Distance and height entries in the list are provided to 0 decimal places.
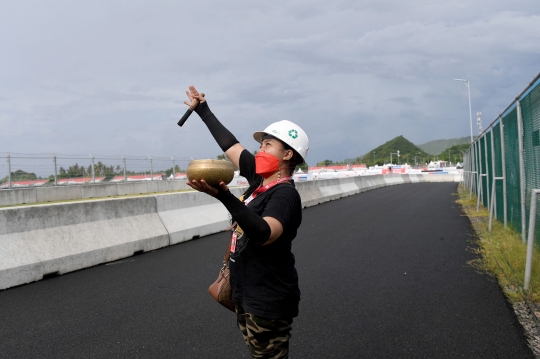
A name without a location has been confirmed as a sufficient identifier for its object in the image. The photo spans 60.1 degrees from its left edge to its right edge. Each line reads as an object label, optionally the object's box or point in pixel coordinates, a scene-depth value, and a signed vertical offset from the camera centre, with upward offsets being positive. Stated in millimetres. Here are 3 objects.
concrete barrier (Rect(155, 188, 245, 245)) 9337 -807
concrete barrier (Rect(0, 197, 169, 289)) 6199 -811
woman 2439 -449
